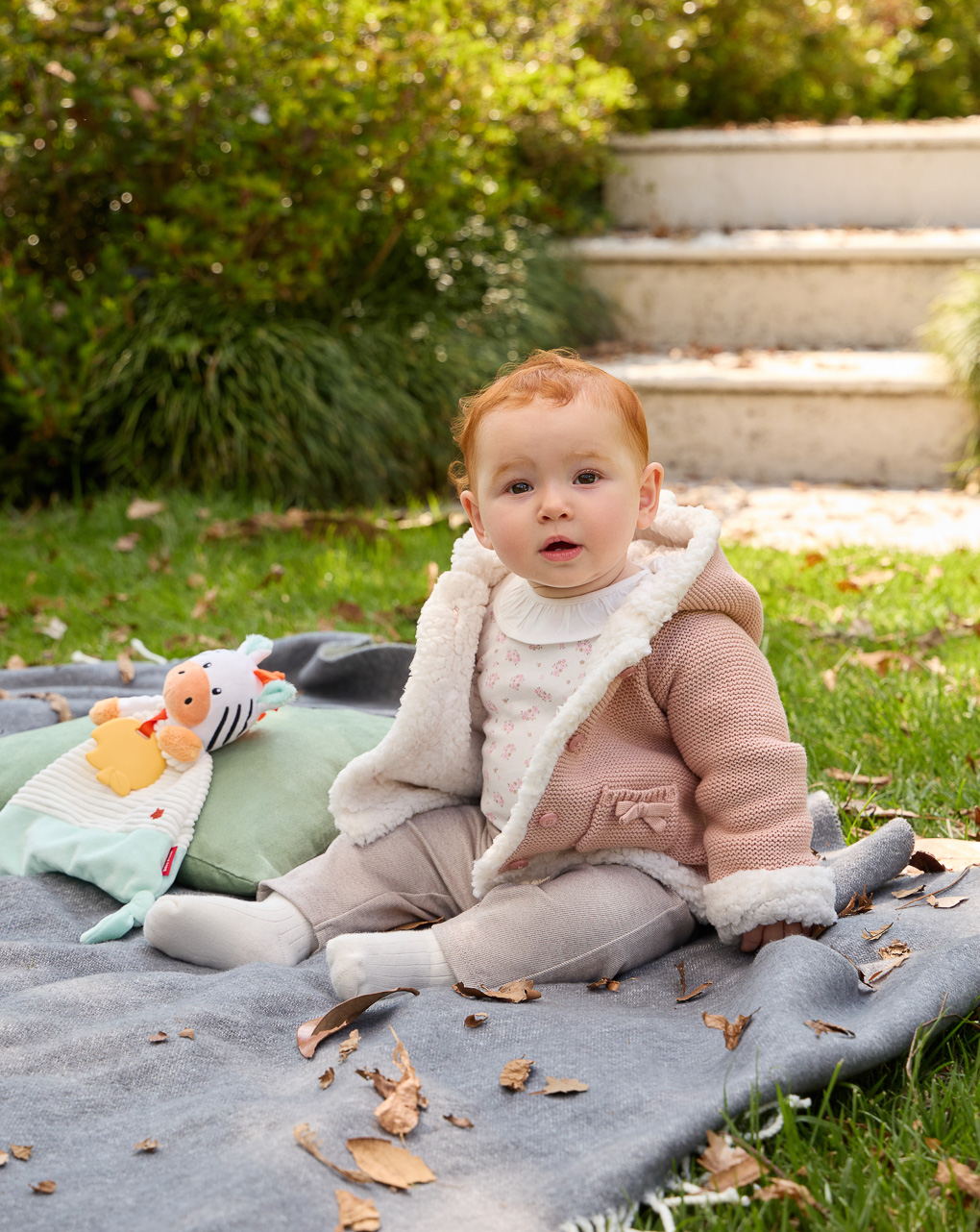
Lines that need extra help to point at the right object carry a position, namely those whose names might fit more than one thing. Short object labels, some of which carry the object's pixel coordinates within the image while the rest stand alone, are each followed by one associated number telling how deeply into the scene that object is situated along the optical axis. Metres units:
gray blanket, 1.31
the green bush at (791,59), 7.51
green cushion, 2.13
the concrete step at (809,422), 5.73
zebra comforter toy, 2.10
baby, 1.80
